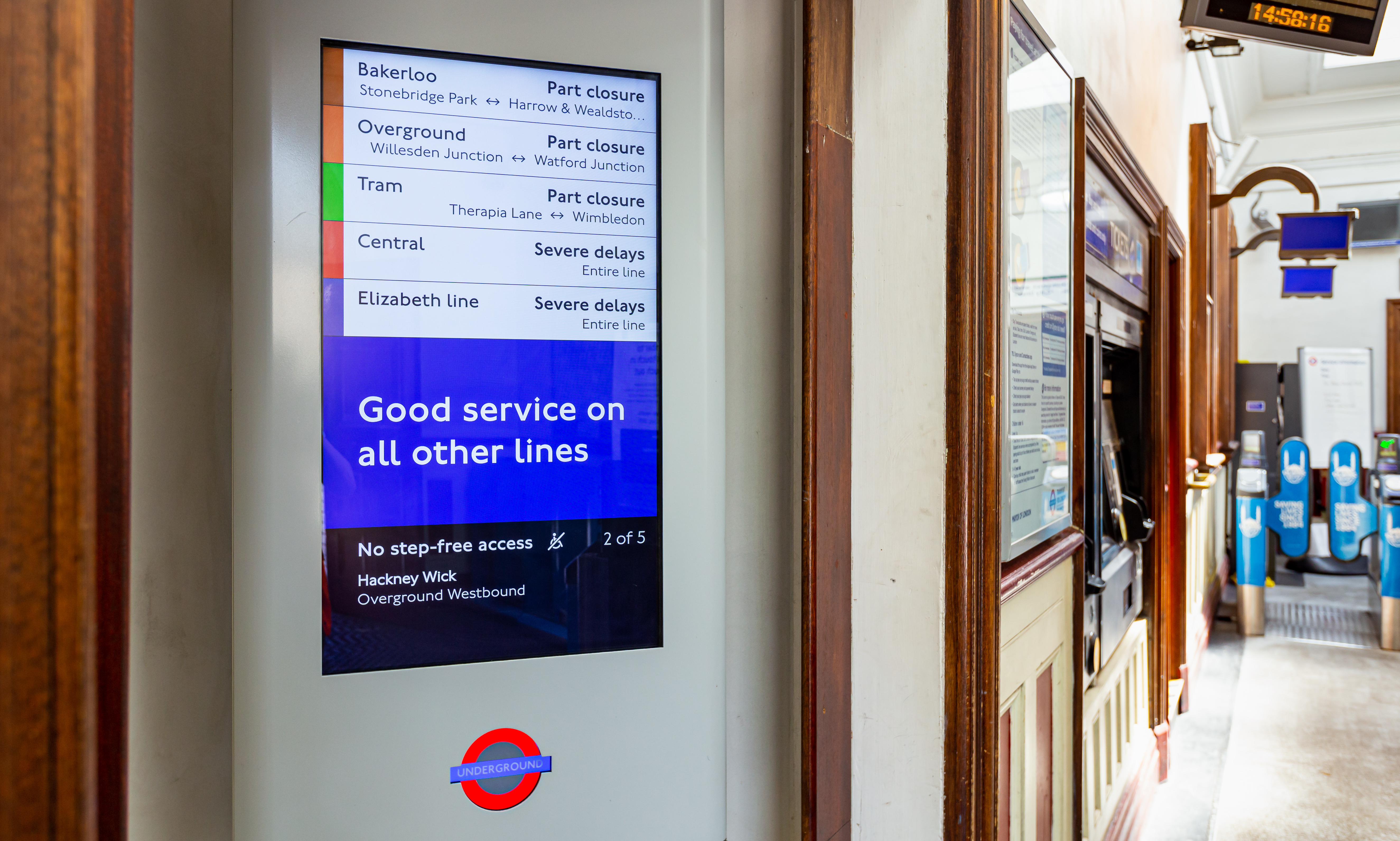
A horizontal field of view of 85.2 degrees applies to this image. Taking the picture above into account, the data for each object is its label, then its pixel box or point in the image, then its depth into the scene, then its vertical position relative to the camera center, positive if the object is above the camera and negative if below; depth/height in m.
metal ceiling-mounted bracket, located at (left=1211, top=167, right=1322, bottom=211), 3.79 +1.24
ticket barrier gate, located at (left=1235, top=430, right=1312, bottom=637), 4.48 -0.57
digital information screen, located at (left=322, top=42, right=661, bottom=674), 0.63 +0.06
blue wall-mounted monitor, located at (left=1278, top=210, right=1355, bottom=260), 4.11 +1.03
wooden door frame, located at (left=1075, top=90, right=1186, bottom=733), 2.75 -0.03
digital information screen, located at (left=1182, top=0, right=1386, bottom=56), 2.44 +1.30
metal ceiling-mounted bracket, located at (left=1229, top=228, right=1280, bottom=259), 4.76 +1.18
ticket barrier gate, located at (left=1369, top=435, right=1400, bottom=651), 4.18 -0.76
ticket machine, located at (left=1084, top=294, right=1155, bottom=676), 2.02 -0.17
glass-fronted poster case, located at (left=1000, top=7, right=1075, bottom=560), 1.33 +0.25
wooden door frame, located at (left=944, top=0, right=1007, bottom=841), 0.95 -0.02
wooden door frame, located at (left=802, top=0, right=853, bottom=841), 0.84 +0.01
